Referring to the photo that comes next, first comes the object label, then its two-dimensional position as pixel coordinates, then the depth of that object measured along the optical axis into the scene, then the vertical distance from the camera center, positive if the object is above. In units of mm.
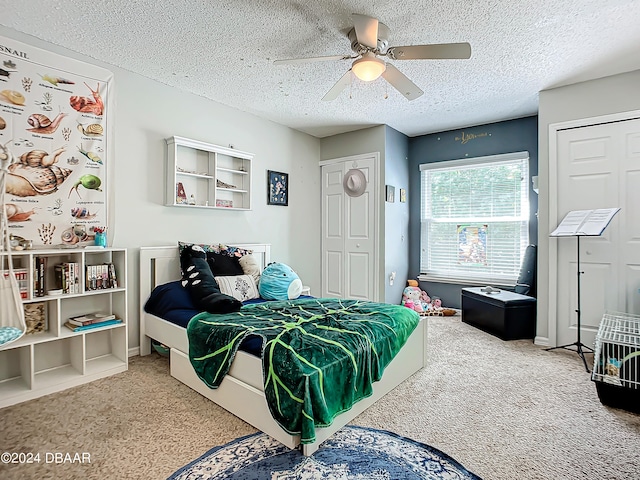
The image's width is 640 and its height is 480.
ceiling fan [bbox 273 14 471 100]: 2096 +1220
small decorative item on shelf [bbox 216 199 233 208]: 3895 +415
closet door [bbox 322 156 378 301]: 4742 +71
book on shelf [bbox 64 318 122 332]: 2600 -697
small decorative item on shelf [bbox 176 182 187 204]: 3404 +454
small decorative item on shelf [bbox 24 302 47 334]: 2490 -596
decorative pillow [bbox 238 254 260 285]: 3540 -302
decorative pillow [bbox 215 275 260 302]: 3182 -467
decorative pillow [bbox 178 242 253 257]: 3361 -112
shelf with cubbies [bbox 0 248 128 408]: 2371 -721
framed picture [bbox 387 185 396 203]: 4684 +646
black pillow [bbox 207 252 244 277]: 3330 -269
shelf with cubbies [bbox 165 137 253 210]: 3359 +699
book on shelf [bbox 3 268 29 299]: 2332 -296
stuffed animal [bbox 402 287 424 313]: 4785 -877
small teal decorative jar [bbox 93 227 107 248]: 2783 +8
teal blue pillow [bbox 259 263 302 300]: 3305 -456
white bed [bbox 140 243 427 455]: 1884 -915
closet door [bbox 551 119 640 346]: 3107 +148
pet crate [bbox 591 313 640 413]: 2152 -860
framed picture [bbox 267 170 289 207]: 4488 +693
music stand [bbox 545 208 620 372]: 2902 +122
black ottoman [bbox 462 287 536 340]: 3602 -830
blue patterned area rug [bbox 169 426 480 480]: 1608 -1127
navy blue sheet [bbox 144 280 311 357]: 2695 -582
